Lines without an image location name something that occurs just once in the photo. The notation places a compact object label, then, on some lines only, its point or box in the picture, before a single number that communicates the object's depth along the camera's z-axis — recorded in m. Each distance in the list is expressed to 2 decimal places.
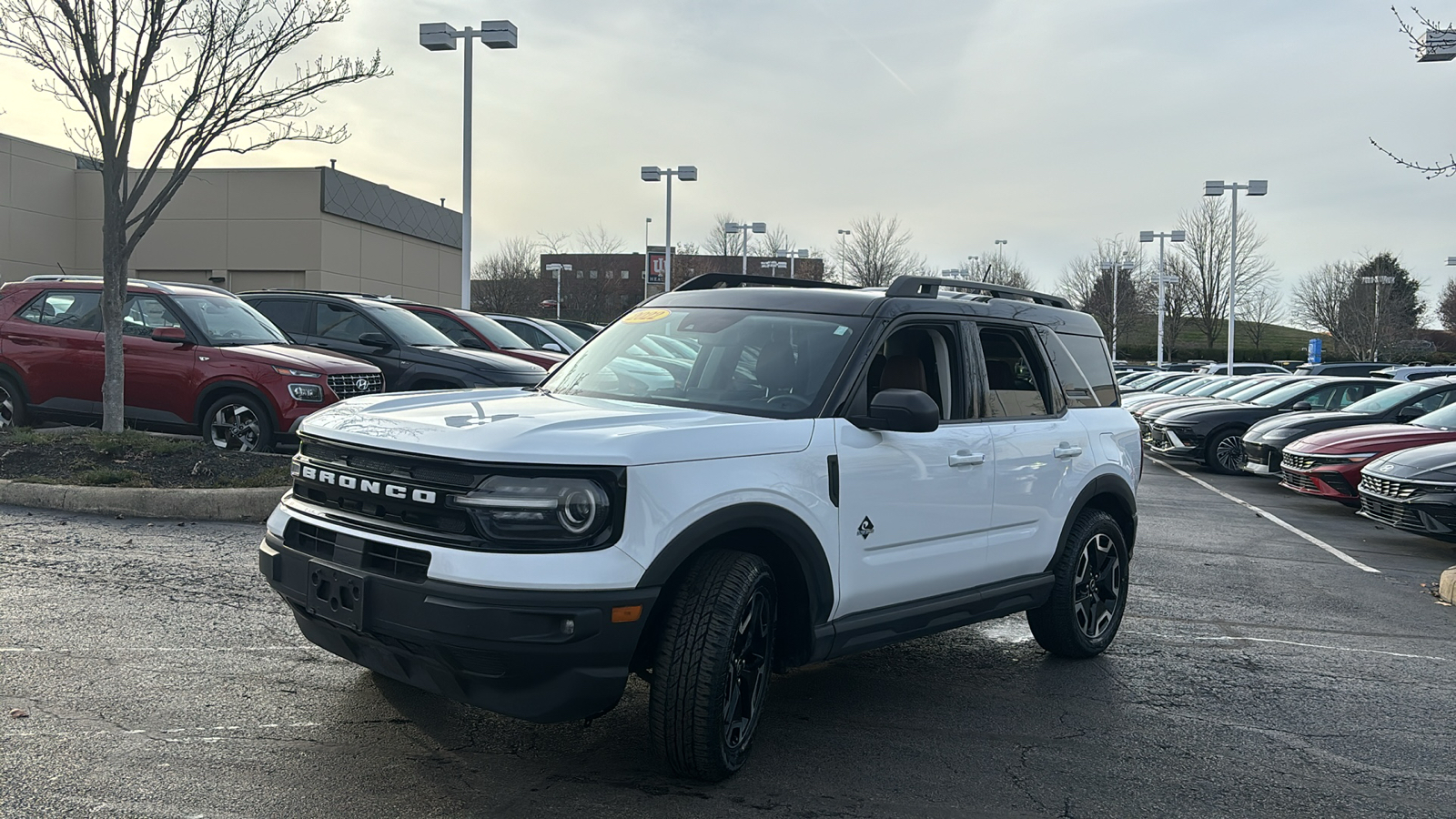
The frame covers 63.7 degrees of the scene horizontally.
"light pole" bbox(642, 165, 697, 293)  37.41
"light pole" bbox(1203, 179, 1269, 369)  37.09
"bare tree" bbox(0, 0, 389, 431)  10.91
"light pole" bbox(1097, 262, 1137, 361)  63.23
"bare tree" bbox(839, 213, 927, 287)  59.69
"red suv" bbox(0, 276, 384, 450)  10.80
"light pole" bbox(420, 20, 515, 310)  20.44
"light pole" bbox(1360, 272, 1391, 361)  52.12
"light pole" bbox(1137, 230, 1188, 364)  45.66
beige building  36.03
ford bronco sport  3.65
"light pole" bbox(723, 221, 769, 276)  48.72
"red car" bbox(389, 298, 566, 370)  15.52
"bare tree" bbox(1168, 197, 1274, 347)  54.78
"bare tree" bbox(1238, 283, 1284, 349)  58.64
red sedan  12.54
